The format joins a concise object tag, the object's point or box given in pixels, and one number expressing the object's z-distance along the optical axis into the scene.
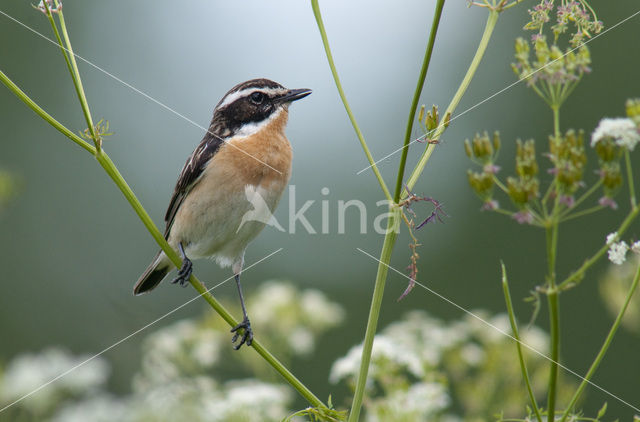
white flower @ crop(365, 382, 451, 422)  6.65
